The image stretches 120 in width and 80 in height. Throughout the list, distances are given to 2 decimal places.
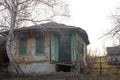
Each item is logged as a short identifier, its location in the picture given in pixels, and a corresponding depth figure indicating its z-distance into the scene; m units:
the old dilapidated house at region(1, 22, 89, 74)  16.85
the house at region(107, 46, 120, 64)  38.44
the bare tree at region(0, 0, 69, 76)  16.00
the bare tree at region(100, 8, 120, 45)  17.49
